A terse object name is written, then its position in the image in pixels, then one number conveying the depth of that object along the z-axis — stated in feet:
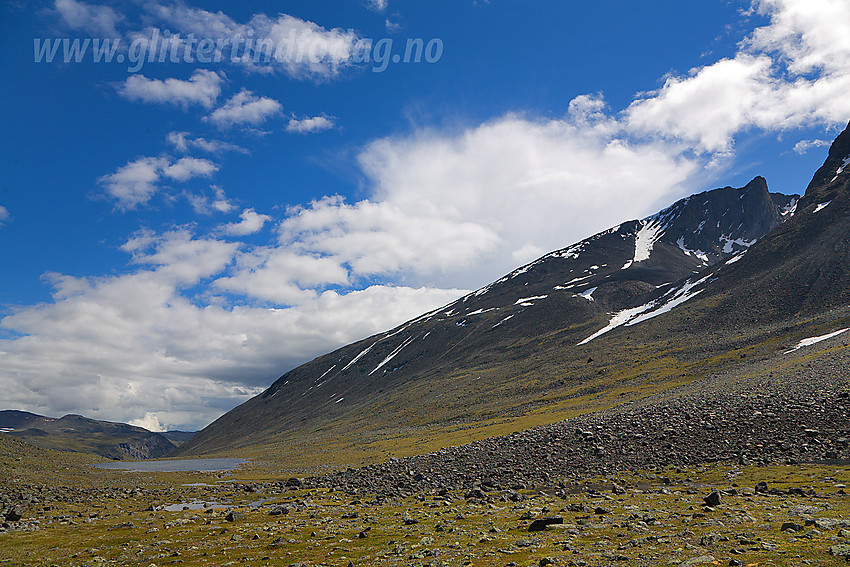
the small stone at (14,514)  118.83
